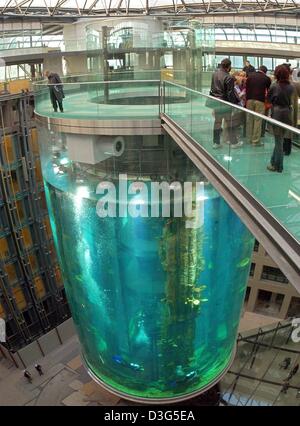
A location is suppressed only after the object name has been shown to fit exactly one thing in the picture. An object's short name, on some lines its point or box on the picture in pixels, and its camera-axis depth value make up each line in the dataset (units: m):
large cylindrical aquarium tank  8.52
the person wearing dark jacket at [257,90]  6.14
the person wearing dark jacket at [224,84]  6.83
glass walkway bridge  3.71
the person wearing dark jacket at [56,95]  9.30
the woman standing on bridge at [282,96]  5.00
